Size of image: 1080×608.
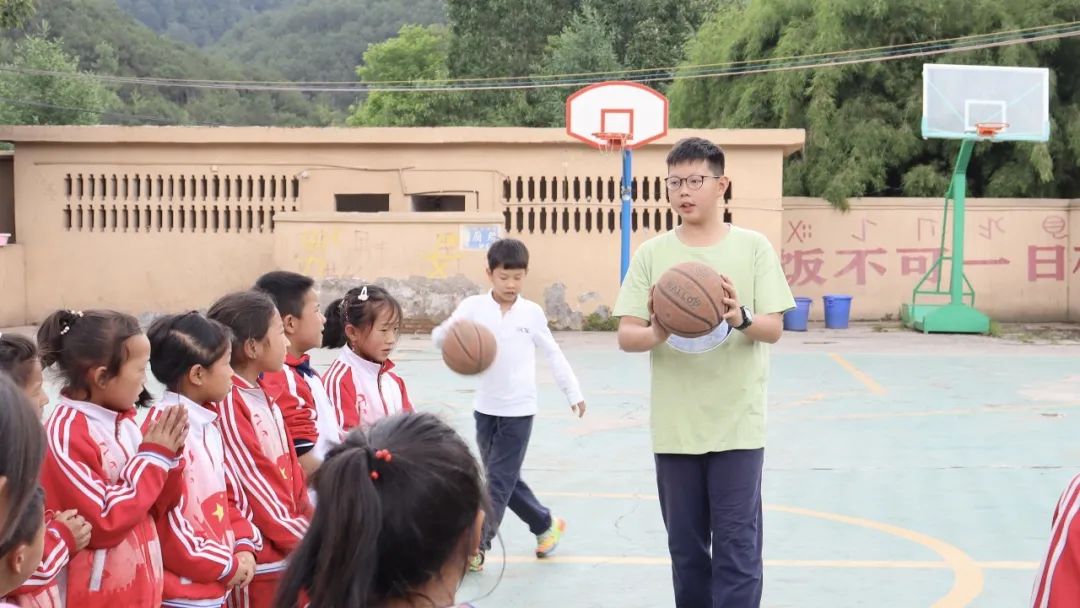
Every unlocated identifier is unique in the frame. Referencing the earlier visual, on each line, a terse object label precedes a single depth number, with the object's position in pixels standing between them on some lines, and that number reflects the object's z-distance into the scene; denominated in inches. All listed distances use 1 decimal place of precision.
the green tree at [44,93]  1331.2
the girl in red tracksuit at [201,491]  136.3
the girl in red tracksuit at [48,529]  118.5
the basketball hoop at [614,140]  743.1
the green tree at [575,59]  1396.4
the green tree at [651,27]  1461.6
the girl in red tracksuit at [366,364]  185.3
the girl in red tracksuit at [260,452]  148.9
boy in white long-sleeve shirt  235.5
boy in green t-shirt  174.2
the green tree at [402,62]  1950.1
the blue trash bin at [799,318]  769.6
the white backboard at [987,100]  750.5
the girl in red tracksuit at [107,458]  125.2
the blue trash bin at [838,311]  791.7
